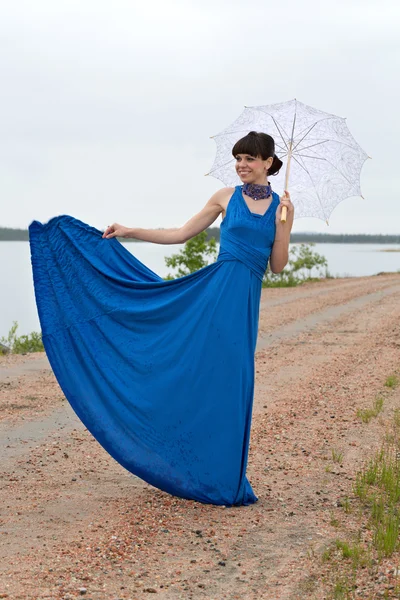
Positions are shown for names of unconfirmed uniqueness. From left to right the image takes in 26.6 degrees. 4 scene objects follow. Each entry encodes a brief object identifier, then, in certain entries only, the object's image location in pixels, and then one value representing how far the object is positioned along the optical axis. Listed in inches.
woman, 205.9
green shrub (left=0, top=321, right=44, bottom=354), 555.5
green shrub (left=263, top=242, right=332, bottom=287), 996.6
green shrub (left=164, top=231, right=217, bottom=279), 885.2
